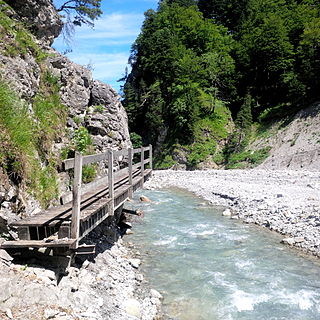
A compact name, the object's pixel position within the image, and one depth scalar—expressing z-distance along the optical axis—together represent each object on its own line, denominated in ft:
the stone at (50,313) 14.03
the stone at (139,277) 24.69
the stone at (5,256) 15.91
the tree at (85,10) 68.99
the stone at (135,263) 27.32
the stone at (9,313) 12.96
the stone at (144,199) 59.77
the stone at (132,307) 18.81
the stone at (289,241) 34.07
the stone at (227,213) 48.67
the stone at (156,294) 22.26
